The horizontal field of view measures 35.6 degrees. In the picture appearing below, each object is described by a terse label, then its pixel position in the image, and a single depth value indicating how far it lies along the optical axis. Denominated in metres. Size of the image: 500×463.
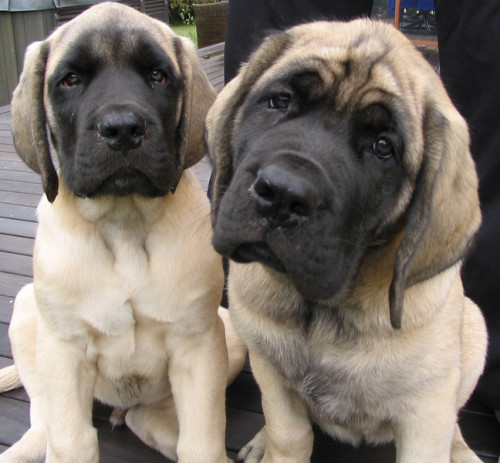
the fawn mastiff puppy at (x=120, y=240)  0.66
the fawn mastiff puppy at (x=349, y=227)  0.55
